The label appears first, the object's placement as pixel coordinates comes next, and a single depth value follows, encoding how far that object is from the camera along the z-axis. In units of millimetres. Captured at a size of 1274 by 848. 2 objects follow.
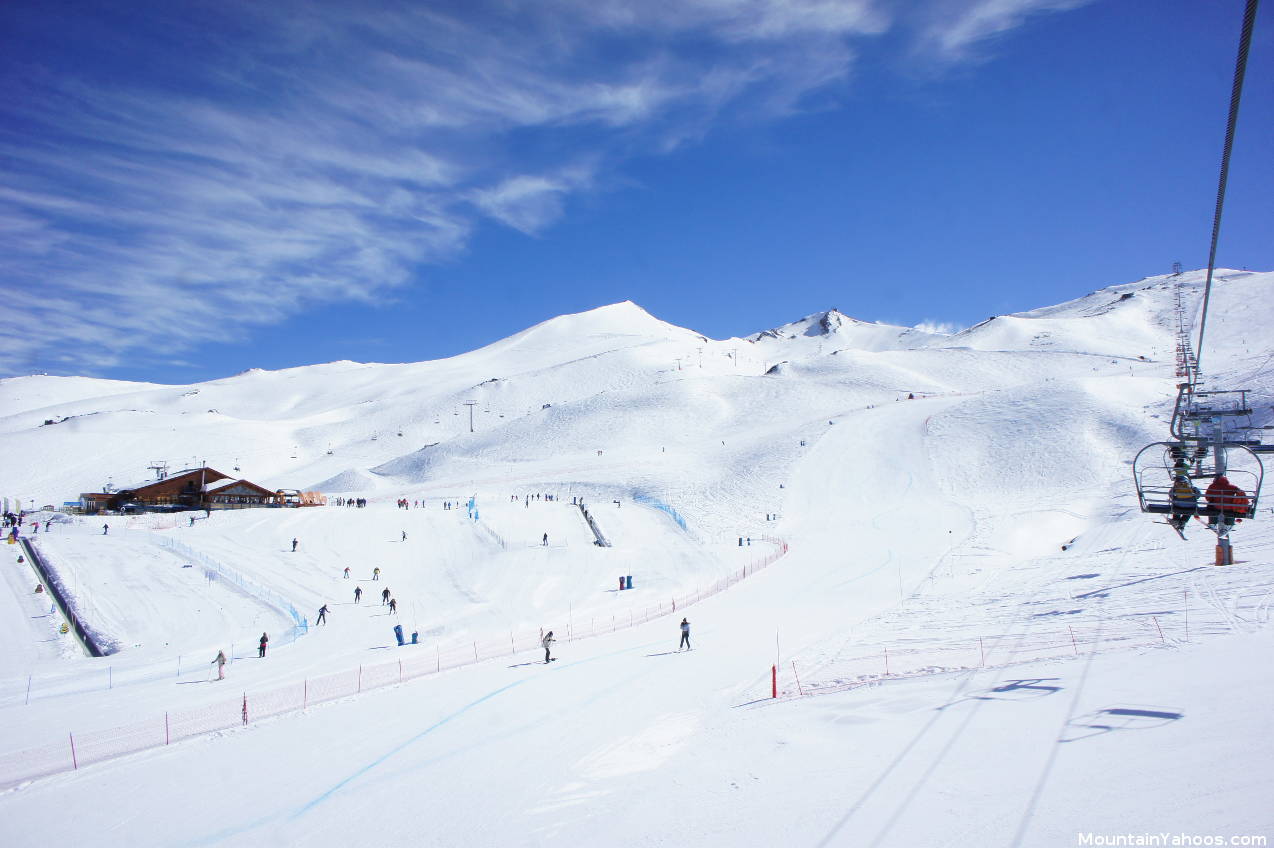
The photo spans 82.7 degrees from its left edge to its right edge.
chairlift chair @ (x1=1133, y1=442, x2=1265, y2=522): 19000
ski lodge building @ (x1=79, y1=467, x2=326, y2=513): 53094
